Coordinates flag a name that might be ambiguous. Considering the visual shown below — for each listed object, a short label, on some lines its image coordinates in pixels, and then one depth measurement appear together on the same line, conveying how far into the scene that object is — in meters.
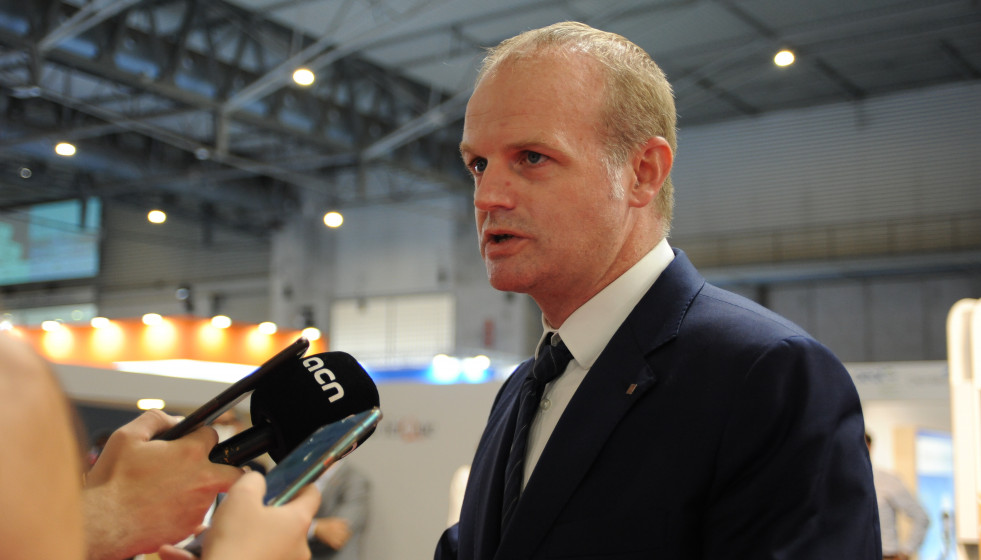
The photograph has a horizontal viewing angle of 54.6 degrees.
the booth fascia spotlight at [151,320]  9.37
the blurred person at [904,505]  6.34
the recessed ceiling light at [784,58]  12.66
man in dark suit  1.13
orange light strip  9.37
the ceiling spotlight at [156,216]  18.98
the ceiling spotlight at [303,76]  11.87
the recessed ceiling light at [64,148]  15.65
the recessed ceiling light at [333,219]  15.21
